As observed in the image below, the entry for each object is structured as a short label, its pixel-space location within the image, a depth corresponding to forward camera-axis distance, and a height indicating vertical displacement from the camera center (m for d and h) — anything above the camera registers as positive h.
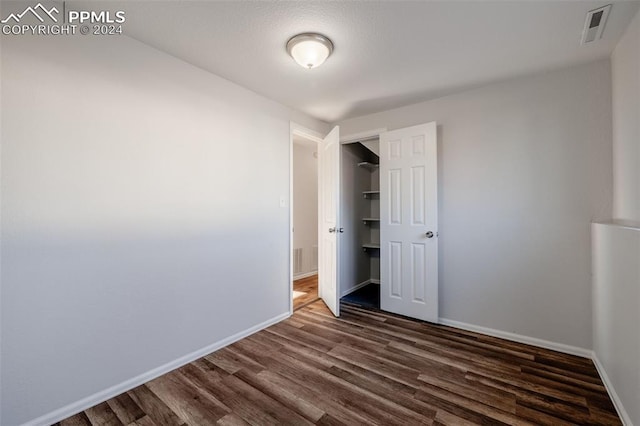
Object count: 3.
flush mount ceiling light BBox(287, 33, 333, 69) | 1.79 +1.15
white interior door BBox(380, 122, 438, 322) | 2.84 -0.09
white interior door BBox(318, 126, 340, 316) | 3.05 -0.06
